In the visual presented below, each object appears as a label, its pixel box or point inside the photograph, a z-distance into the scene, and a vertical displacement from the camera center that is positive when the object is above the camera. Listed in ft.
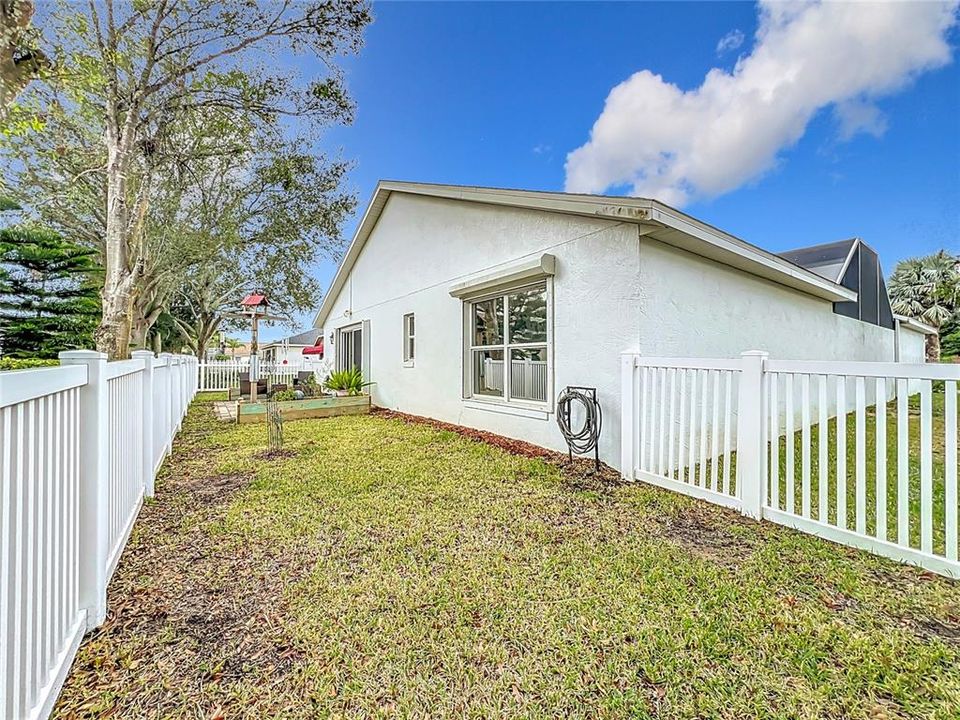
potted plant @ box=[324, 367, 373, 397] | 35.94 -1.85
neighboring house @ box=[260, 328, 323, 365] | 116.79 +4.41
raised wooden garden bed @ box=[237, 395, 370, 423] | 28.64 -3.44
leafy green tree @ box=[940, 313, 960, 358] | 80.69 +4.31
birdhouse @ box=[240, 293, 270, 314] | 35.40 +5.19
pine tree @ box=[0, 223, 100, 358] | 44.88 +7.89
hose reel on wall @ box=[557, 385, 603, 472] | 16.78 -2.49
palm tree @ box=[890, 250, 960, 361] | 65.77 +12.01
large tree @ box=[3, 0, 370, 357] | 26.73 +20.59
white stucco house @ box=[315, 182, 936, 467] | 16.69 +3.23
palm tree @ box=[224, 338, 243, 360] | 160.86 +7.40
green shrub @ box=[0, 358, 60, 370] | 25.49 +0.03
